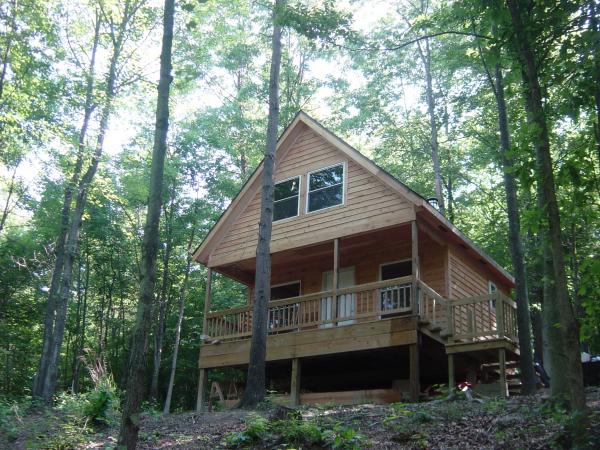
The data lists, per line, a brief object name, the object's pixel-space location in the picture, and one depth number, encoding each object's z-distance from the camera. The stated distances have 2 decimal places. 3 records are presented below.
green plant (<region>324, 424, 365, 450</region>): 7.36
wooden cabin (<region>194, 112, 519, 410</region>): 13.86
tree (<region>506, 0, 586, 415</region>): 5.75
